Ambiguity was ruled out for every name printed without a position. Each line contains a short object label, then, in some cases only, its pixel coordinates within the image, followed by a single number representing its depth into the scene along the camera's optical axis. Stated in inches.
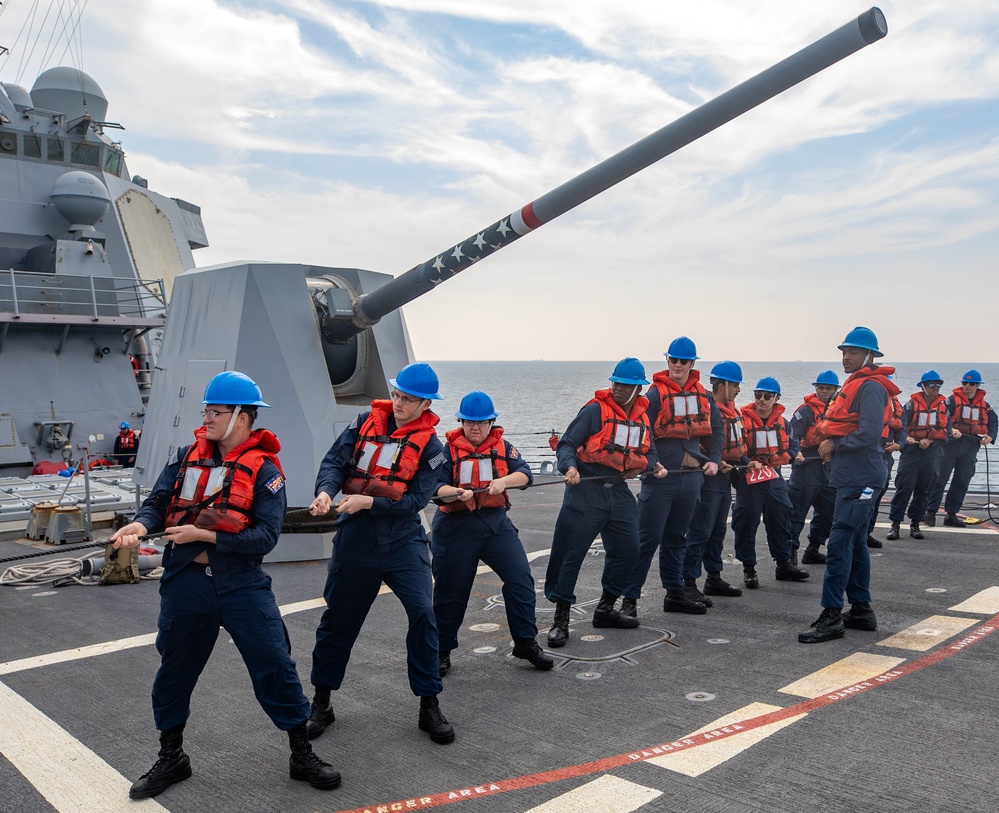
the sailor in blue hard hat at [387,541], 157.2
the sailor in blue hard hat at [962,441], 410.9
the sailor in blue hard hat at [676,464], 244.5
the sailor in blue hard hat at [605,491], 220.4
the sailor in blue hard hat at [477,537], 190.1
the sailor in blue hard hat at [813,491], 328.5
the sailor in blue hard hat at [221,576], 134.0
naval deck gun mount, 319.6
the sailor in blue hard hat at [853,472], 217.0
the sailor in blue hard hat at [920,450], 375.9
